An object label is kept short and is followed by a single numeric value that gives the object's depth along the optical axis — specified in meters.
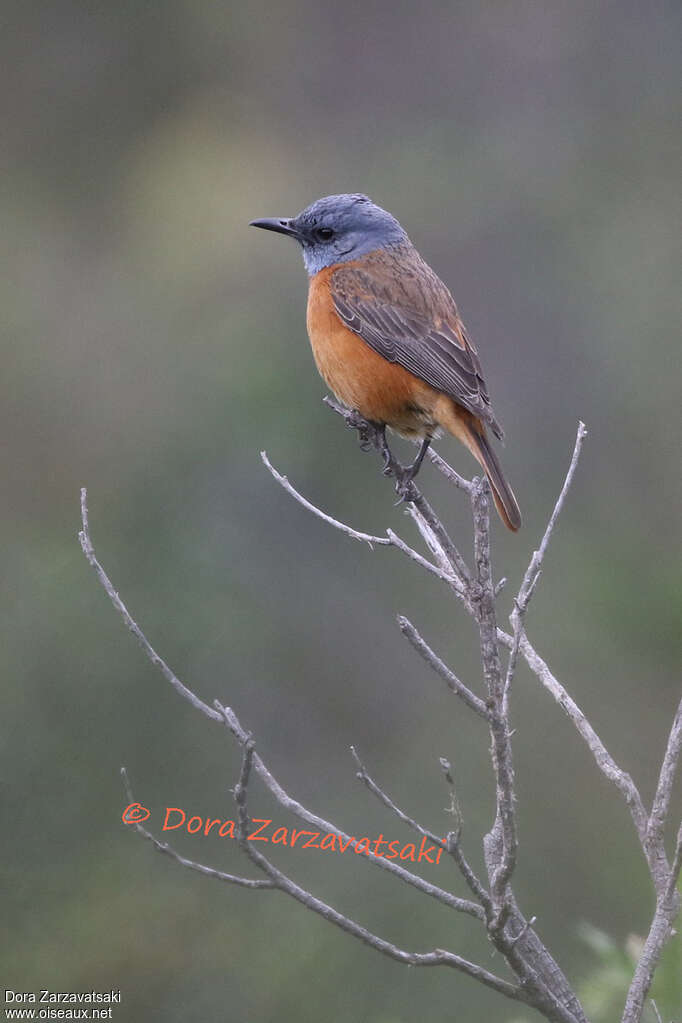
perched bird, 9.95
